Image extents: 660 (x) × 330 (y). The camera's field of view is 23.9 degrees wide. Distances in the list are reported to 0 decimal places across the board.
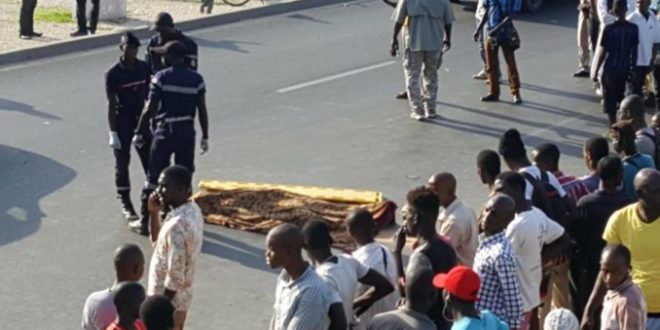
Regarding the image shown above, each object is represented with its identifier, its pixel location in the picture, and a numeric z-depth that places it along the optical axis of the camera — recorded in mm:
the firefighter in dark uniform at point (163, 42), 13508
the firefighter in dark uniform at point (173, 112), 12414
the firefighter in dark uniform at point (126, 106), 13148
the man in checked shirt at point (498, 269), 8672
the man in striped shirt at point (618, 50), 15742
